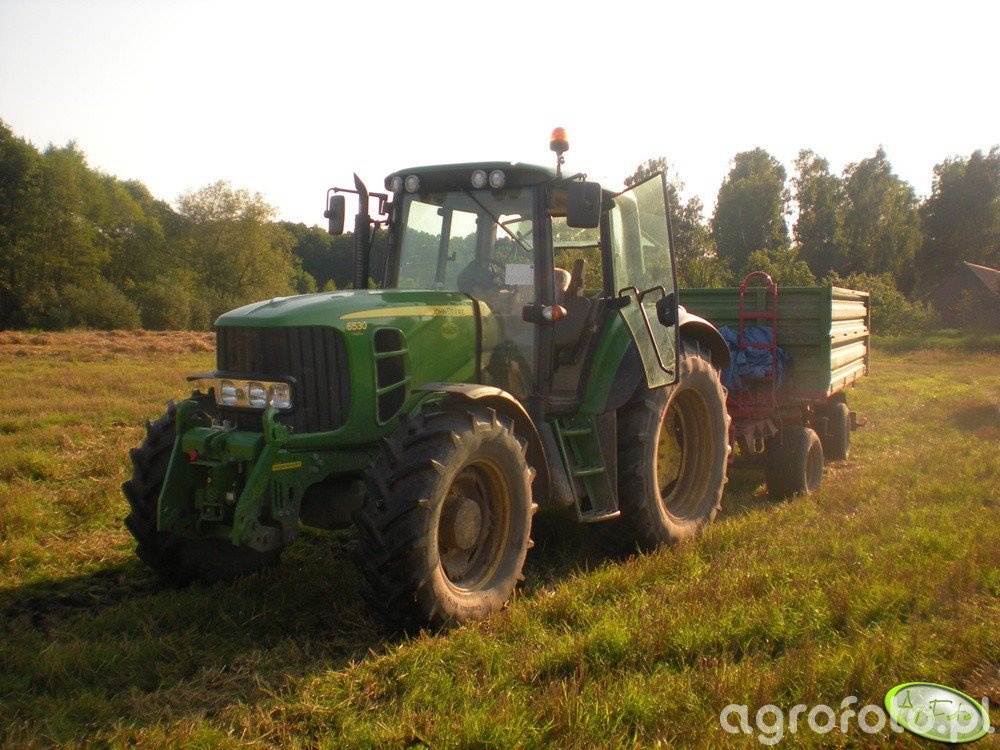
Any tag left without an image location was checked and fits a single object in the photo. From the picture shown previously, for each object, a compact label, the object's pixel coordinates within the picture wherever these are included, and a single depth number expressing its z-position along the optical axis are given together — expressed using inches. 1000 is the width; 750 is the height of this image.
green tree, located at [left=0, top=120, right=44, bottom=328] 1380.4
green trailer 288.7
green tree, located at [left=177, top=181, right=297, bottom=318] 2022.6
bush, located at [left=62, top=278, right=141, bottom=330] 1384.1
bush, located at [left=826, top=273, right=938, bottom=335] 1530.5
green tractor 165.8
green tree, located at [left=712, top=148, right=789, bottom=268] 1972.2
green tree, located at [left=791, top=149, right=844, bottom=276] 2017.7
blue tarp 296.5
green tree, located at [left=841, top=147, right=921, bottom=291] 1979.6
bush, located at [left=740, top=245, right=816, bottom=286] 1241.4
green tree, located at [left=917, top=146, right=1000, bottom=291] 2049.7
